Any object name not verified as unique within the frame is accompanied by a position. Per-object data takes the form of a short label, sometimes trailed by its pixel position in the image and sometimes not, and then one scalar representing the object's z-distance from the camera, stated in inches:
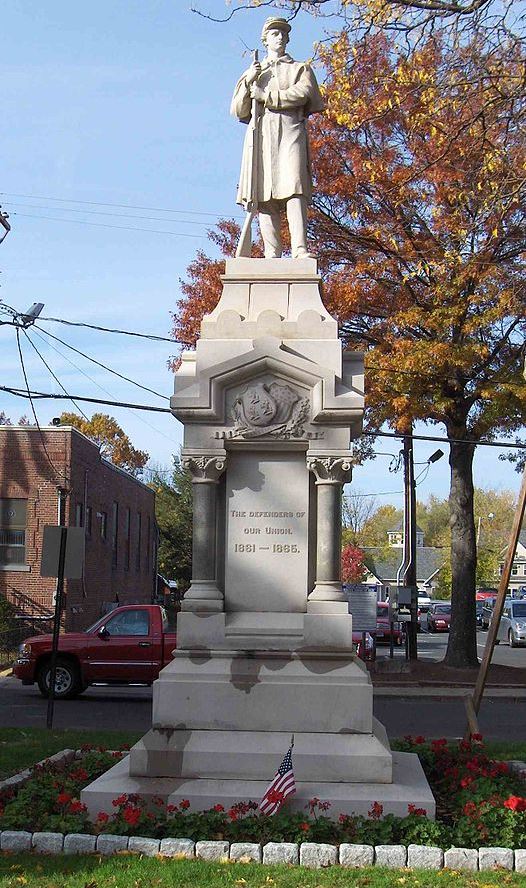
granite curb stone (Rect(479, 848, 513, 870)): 277.4
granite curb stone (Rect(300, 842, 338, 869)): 279.1
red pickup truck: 789.2
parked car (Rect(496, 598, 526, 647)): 1711.4
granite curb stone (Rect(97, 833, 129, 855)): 285.4
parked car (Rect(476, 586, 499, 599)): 3100.4
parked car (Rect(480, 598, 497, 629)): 2253.9
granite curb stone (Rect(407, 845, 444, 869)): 277.1
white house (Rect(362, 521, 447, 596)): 3941.9
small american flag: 302.7
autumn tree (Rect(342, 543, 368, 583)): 2812.5
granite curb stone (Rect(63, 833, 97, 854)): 287.2
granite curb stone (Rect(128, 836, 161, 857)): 282.7
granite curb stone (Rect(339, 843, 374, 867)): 278.8
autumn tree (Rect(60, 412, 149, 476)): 3070.9
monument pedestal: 338.0
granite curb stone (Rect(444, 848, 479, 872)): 277.6
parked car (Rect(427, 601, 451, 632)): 2301.9
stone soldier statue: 403.9
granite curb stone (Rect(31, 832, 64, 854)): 288.4
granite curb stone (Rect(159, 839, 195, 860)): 281.9
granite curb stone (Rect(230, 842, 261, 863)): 280.1
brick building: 1239.5
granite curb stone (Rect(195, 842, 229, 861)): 280.7
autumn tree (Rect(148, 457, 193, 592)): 2219.5
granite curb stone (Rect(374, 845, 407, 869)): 277.7
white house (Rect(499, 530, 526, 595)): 4852.9
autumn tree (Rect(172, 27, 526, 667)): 844.6
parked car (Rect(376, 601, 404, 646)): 1708.9
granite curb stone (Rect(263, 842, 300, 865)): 280.4
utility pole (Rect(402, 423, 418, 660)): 1141.1
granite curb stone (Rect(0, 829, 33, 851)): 289.9
